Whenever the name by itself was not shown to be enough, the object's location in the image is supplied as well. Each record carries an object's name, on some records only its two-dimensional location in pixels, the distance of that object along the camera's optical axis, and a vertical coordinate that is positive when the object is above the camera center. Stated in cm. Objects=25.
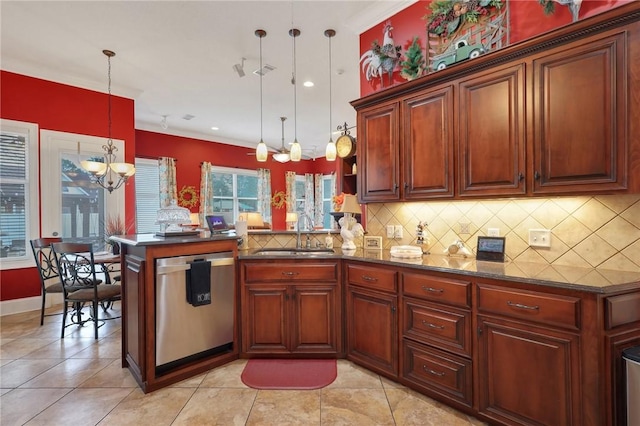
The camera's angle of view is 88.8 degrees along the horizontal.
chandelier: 411 +62
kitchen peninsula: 241 -78
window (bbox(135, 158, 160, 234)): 690 +46
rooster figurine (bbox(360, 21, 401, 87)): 307 +150
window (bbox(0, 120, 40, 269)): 421 +32
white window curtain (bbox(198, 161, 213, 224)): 781 +59
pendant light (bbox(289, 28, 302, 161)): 352 +196
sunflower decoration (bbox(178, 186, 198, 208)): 746 +42
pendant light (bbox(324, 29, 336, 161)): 405 +79
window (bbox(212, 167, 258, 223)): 835 +65
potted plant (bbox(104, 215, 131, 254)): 482 -18
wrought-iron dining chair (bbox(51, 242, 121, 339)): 351 -76
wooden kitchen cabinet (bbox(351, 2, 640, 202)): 172 +59
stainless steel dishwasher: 249 -82
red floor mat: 247 -128
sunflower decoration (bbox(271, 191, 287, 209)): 957 +44
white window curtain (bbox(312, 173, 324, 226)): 1045 +61
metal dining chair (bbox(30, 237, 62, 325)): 388 -66
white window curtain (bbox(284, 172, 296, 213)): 985 +73
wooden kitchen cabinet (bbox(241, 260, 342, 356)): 282 -79
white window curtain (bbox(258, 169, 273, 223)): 920 +54
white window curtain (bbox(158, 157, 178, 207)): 711 +78
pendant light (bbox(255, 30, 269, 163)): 404 +78
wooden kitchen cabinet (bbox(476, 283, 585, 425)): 162 -78
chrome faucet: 329 -15
